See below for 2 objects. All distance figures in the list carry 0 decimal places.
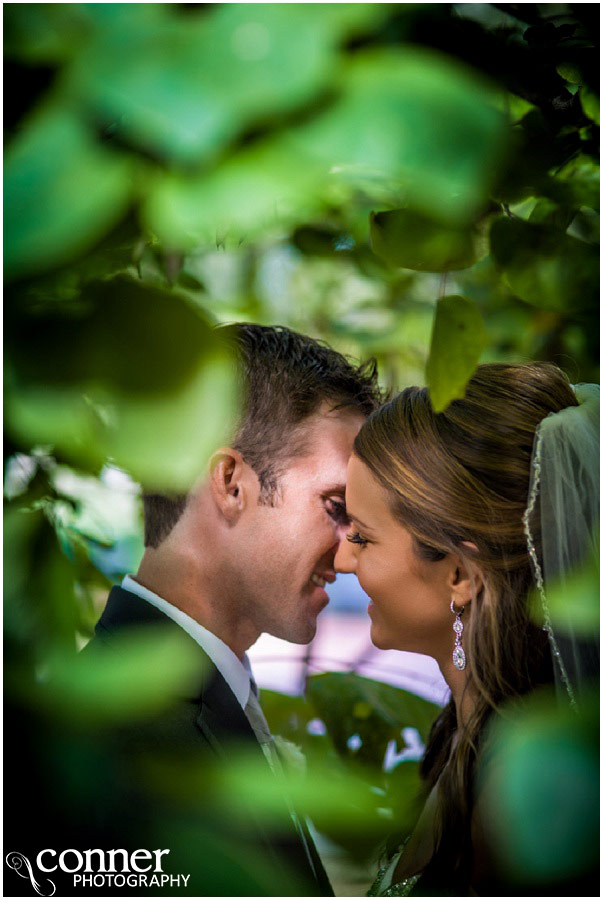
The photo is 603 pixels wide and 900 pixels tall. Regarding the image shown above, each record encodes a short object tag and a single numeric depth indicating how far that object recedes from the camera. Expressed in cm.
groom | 264
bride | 250
